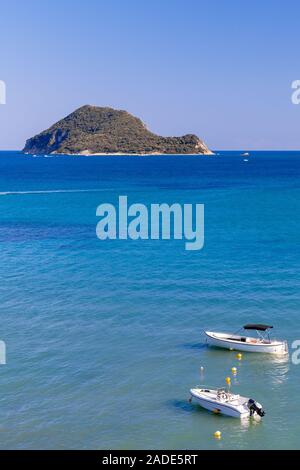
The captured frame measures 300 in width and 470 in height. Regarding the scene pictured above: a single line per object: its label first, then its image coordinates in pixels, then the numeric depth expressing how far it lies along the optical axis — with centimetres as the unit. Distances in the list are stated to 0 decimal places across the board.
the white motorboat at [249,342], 4444
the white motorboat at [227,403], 3481
